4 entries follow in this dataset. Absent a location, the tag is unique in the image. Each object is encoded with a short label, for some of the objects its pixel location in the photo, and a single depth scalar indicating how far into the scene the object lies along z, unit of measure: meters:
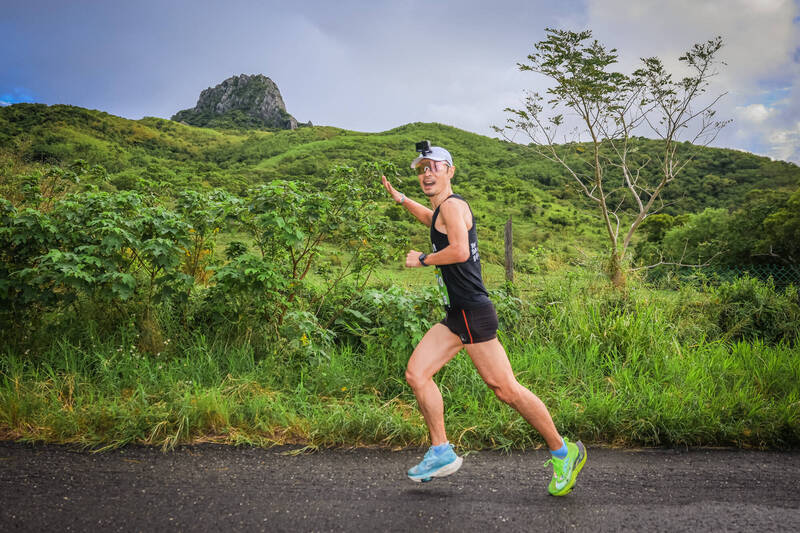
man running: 2.93
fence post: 6.92
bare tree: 10.59
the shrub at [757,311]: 6.62
